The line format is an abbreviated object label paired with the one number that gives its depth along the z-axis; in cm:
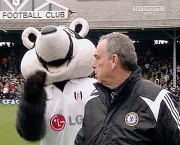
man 497
